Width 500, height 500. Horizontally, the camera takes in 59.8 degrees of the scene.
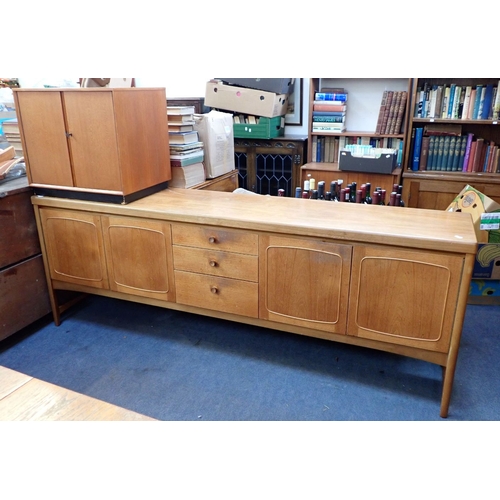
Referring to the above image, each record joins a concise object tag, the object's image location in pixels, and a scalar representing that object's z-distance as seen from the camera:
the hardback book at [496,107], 3.38
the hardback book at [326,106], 3.88
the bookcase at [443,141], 3.48
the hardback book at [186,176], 2.38
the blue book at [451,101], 3.50
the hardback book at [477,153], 3.55
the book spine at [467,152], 3.59
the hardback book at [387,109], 3.75
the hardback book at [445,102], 3.52
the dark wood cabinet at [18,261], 2.15
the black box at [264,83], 3.92
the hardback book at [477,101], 3.42
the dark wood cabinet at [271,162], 4.16
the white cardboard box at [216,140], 2.50
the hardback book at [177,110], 2.30
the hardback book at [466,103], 3.46
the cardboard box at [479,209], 2.32
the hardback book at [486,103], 3.40
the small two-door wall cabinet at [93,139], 1.95
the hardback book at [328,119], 3.91
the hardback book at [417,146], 3.70
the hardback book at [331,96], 3.88
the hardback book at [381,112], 3.79
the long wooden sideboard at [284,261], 1.65
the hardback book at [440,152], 3.65
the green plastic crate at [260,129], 4.03
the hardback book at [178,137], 2.36
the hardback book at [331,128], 3.92
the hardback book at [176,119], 2.33
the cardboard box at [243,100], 3.96
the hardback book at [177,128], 2.34
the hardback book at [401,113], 3.70
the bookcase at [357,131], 3.75
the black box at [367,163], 3.52
